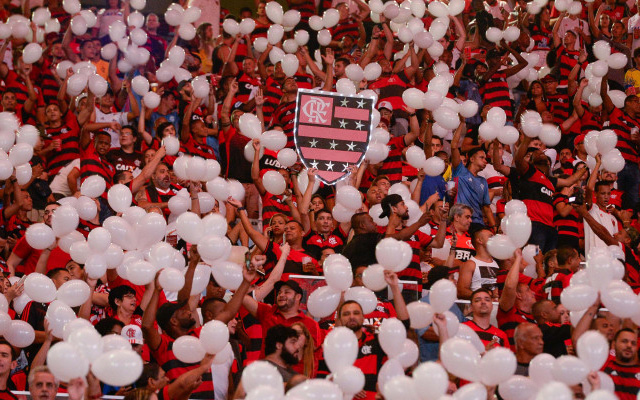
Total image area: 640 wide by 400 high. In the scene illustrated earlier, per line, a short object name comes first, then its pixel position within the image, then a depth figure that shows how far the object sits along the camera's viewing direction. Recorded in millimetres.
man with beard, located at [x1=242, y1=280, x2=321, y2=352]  14148
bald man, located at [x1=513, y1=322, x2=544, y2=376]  13836
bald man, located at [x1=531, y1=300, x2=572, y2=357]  14453
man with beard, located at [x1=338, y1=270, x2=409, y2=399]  13625
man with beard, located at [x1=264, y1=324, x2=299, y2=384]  13125
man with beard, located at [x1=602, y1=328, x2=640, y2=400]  13758
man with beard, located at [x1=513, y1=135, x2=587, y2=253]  18625
